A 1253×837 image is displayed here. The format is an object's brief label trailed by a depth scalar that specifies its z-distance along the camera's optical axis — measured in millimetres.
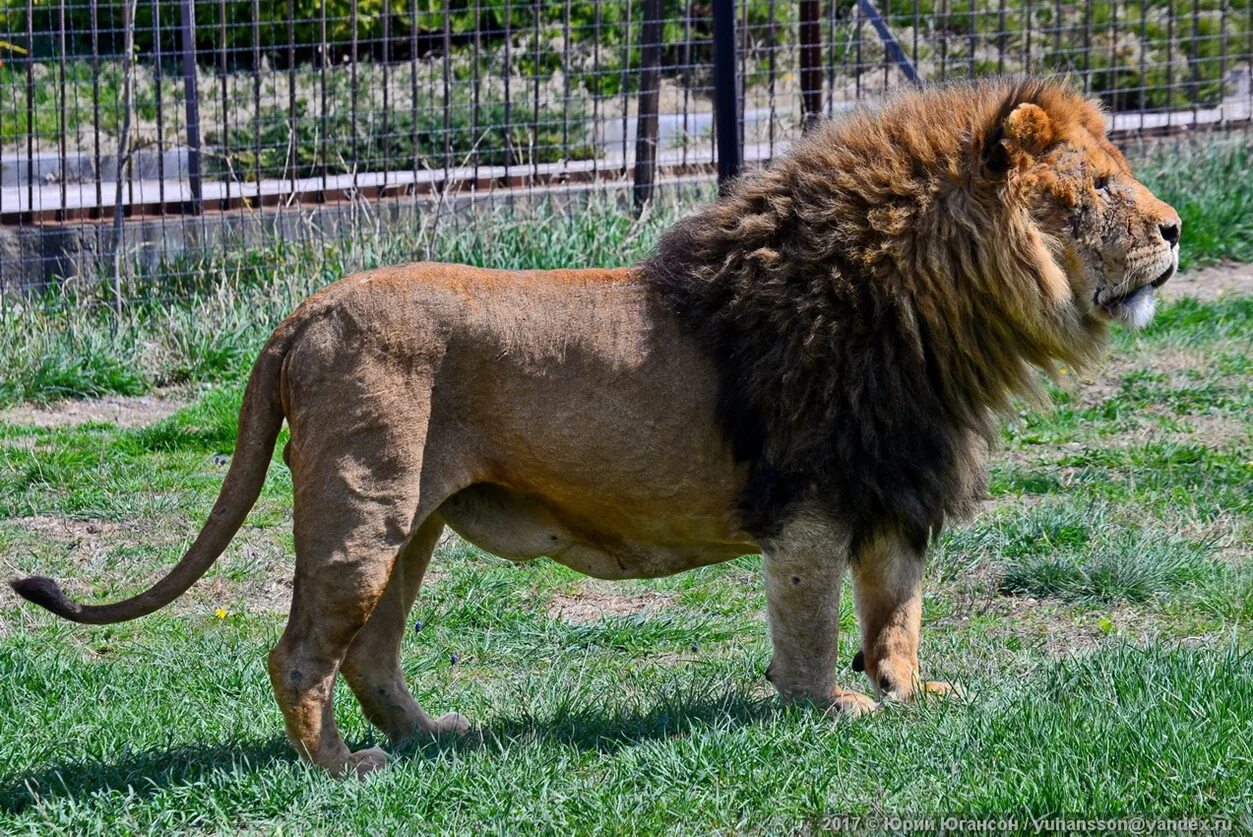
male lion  7828
